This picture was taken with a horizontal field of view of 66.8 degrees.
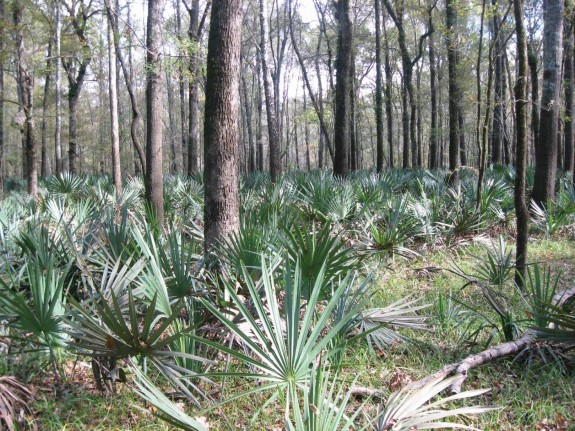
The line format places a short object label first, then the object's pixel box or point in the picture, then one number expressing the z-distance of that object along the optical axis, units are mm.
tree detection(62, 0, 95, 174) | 15483
